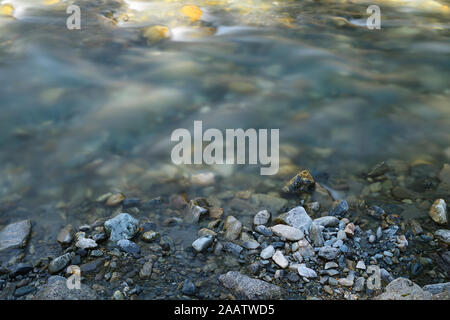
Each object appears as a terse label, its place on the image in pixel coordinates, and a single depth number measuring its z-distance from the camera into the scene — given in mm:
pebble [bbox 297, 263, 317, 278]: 2747
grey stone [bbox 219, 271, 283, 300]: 2590
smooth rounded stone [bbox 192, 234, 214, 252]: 2963
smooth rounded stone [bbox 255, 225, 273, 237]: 3141
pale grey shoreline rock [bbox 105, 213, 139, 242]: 3062
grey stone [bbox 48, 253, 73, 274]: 2770
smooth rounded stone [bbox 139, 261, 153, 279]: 2746
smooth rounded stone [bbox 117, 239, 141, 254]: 2947
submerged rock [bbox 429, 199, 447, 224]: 3270
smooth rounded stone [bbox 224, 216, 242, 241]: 3127
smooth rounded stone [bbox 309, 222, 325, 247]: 3010
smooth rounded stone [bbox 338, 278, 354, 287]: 2697
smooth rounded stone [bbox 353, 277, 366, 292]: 2672
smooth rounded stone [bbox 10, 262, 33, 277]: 2750
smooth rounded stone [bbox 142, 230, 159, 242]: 3066
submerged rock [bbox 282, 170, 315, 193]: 3654
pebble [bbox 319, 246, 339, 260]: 2881
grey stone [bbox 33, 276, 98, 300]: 2518
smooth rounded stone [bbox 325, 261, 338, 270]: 2822
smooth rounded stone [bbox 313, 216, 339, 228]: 3205
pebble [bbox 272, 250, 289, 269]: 2828
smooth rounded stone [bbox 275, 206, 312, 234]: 3156
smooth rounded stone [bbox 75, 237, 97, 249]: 2953
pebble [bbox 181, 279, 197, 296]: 2629
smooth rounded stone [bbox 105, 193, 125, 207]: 3509
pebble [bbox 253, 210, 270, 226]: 3262
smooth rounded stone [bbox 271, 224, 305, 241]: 3045
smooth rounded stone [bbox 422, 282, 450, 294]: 2594
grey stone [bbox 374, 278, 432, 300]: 2523
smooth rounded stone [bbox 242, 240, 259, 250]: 3004
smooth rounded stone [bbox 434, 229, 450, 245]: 3048
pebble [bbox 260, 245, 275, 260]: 2910
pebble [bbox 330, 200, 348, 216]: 3377
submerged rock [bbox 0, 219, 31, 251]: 3014
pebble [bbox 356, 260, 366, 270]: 2812
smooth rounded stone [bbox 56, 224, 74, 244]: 3043
